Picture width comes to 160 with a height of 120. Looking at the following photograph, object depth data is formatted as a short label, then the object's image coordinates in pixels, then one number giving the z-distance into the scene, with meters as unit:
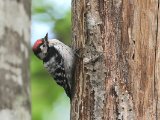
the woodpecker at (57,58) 7.88
